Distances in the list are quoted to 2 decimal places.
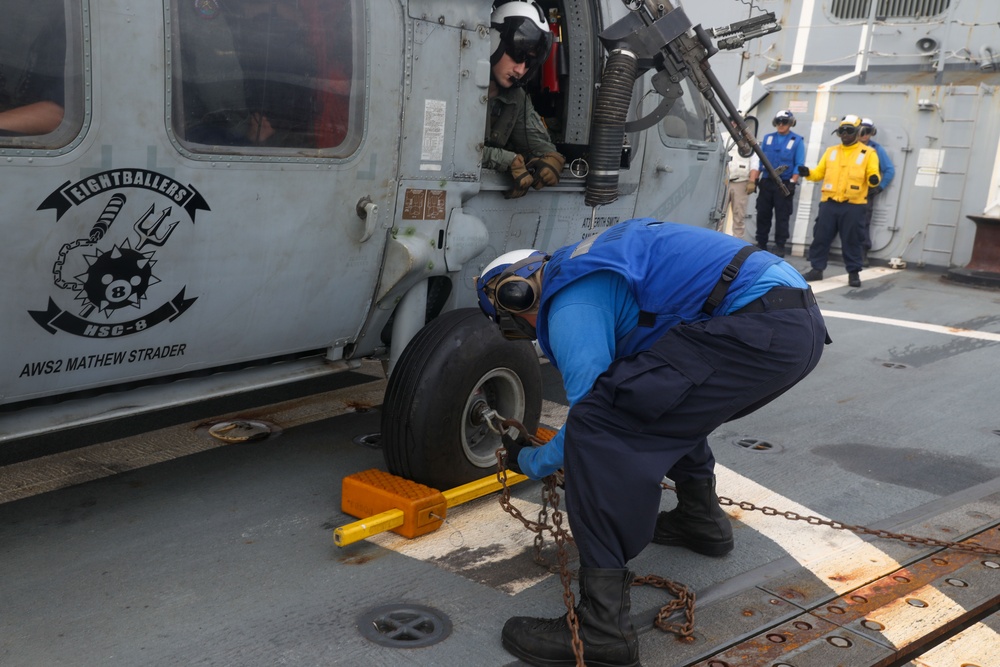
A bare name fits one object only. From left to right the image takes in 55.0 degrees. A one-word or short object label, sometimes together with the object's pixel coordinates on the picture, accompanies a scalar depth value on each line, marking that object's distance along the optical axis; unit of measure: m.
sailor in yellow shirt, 10.29
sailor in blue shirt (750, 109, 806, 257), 11.14
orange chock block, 3.73
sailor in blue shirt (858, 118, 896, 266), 10.70
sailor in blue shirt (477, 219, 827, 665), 2.94
